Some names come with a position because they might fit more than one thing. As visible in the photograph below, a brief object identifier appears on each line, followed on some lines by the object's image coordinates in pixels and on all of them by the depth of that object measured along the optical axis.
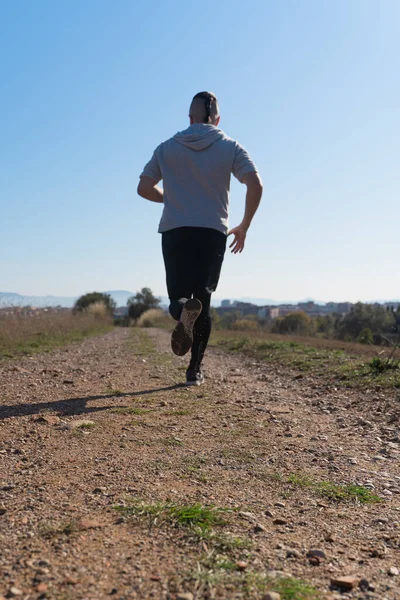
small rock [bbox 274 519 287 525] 1.70
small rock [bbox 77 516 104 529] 1.53
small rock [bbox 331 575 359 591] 1.31
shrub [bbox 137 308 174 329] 36.59
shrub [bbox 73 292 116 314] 46.99
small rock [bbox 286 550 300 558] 1.45
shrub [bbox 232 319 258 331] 30.29
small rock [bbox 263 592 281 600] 1.19
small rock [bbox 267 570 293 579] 1.31
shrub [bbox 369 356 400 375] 5.56
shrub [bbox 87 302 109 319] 34.78
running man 4.24
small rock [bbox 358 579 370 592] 1.31
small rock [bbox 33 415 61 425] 2.96
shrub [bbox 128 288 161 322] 45.78
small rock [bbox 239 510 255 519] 1.70
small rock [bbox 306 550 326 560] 1.46
